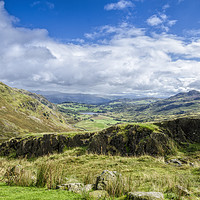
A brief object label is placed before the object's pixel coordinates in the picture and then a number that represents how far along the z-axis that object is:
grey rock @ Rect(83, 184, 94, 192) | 10.12
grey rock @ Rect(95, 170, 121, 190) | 9.86
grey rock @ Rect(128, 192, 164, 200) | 7.15
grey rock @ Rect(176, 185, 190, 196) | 8.10
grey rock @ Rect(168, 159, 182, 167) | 16.57
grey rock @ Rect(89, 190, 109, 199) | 8.22
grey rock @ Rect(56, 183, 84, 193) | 9.81
